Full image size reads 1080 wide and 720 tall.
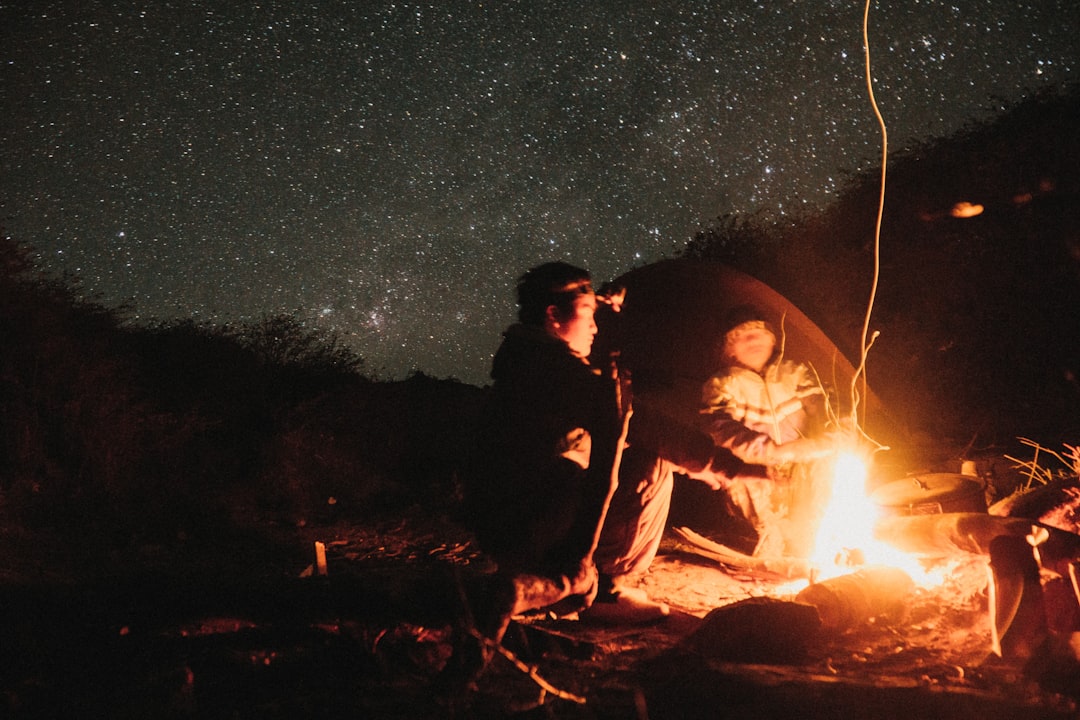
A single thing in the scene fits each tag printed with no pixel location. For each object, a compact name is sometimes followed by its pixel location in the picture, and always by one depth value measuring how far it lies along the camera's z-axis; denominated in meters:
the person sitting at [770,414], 5.30
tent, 7.41
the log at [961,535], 2.99
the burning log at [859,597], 3.35
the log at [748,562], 4.74
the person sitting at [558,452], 2.67
